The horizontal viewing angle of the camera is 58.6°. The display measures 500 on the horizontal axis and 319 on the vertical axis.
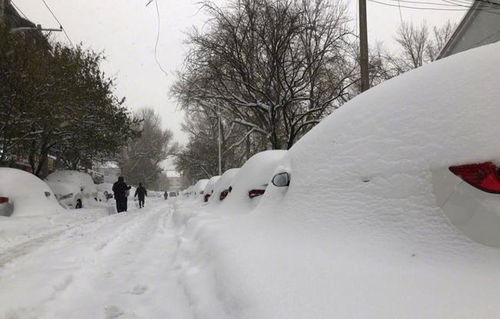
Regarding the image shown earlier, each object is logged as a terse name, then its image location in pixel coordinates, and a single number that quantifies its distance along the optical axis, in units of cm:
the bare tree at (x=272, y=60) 1697
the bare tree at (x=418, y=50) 3338
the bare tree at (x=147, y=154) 6316
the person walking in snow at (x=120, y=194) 1702
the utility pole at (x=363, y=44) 1157
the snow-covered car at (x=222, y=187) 1006
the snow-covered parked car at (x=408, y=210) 213
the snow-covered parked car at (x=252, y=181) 694
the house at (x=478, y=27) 1382
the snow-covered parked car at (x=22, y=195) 1106
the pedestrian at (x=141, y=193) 2273
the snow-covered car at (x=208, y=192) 1406
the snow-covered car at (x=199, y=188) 2316
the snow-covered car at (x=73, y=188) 1730
